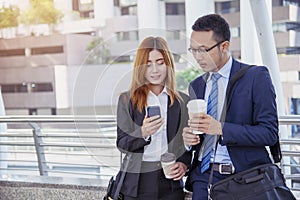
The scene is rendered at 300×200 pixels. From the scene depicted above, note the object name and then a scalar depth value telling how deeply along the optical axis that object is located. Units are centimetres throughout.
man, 135
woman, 154
